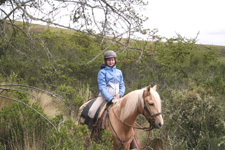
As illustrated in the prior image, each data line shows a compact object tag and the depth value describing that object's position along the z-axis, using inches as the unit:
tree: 121.8
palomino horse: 118.0
